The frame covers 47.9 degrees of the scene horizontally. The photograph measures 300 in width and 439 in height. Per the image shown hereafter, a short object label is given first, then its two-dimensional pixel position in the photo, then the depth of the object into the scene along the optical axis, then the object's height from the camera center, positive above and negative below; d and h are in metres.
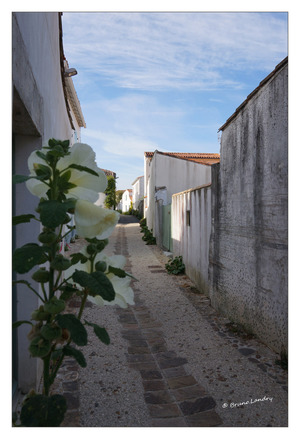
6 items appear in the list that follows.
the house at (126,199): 54.00 +4.46
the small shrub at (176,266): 7.14 -0.87
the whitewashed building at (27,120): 1.74 +0.65
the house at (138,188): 37.46 +4.49
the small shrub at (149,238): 13.11 -0.47
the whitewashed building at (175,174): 13.99 +2.19
